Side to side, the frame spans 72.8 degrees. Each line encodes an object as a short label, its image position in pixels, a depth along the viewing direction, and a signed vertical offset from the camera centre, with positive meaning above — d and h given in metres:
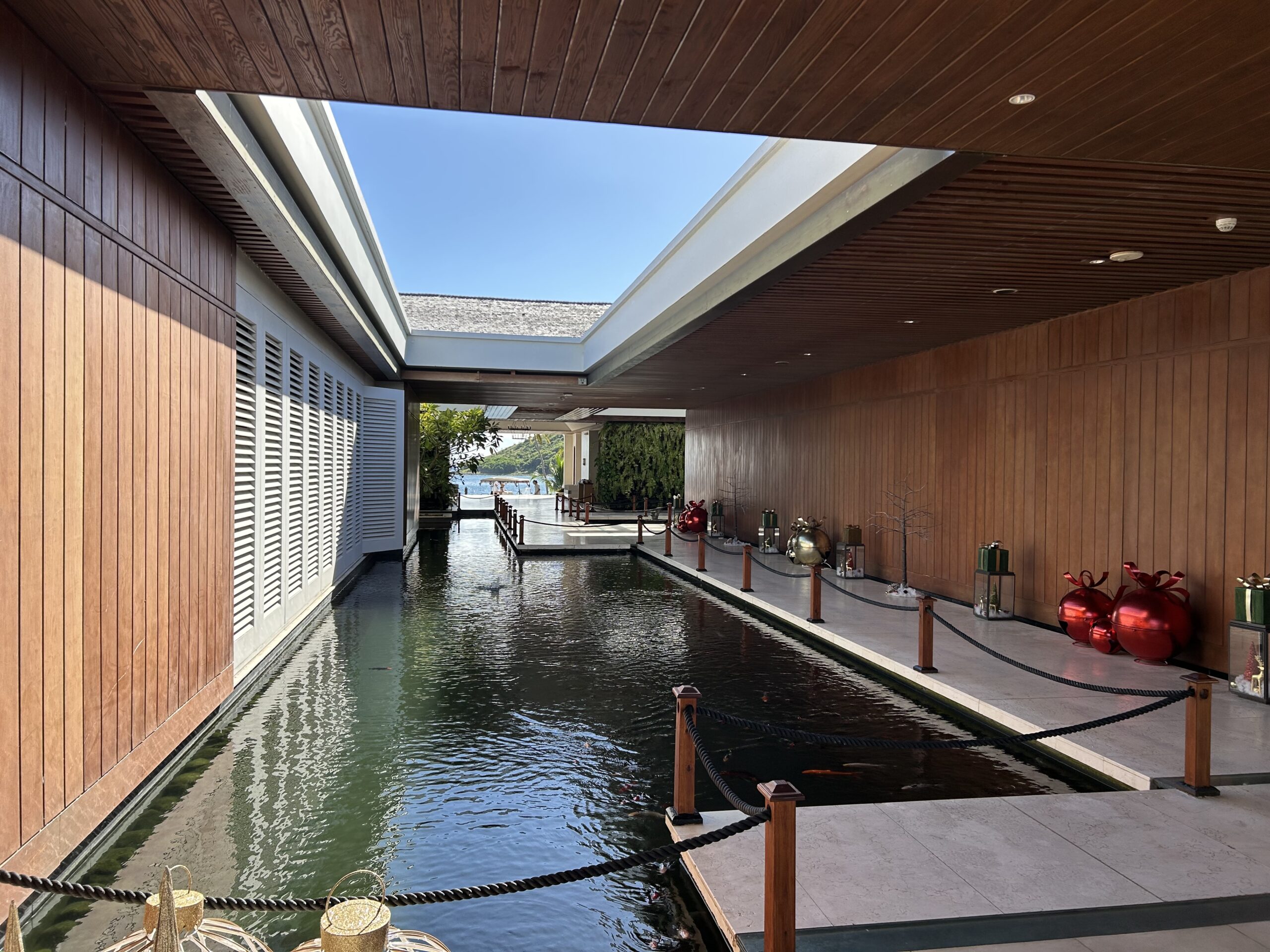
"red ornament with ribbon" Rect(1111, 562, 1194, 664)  7.02 -1.14
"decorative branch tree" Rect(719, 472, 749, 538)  19.05 -0.50
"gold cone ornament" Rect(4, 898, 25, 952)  1.54 -0.91
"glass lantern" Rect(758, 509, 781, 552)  16.19 -1.08
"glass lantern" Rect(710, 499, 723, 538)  20.02 -1.04
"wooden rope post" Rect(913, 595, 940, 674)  7.00 -1.32
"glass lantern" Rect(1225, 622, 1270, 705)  6.20 -1.30
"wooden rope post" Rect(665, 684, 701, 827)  4.18 -1.47
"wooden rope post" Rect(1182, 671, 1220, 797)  4.48 -1.36
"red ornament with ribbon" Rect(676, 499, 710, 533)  19.12 -1.00
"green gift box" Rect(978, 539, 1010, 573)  9.31 -0.87
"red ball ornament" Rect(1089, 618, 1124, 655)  7.59 -1.39
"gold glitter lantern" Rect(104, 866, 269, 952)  1.71 -1.01
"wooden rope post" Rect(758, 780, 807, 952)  2.90 -1.33
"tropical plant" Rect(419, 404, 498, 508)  26.06 +0.77
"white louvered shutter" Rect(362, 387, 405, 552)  15.66 +0.01
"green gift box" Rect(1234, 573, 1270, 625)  6.26 -0.87
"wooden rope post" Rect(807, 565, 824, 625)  9.23 -1.36
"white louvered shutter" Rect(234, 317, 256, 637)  6.87 -0.07
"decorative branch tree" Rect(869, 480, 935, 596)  11.42 -0.60
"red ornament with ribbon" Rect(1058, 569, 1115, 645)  7.81 -1.18
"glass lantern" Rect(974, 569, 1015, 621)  9.38 -1.28
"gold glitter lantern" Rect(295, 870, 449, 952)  1.85 -1.00
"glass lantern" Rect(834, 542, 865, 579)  12.85 -1.30
